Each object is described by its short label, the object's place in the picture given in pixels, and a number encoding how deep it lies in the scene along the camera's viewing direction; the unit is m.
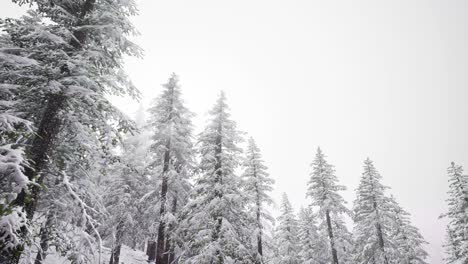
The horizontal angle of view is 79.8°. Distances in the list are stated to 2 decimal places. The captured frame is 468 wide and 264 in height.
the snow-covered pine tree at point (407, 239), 29.45
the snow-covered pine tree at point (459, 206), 21.42
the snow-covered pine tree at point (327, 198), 27.00
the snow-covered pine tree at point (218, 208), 15.46
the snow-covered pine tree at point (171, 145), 19.69
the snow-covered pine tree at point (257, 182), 23.61
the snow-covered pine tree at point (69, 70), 7.67
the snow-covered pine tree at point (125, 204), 21.23
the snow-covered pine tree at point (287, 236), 33.81
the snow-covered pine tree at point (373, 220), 26.67
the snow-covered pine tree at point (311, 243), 31.86
